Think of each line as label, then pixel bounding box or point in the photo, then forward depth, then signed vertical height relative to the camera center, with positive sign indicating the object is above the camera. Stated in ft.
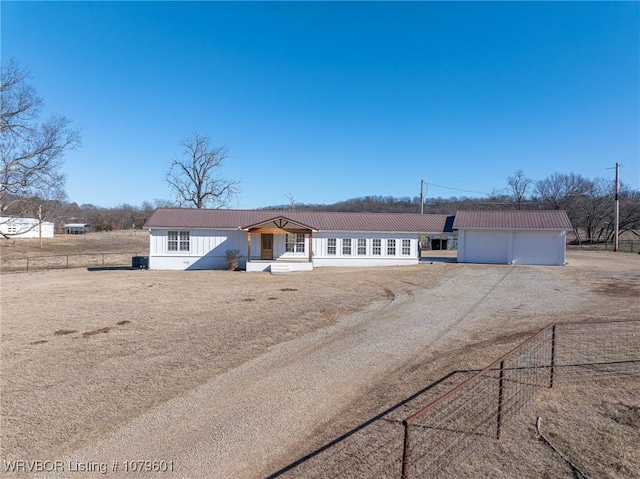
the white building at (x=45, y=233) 216.04 -1.14
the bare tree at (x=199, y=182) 155.74 +20.65
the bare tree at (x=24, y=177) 66.95 +9.62
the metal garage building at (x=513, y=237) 89.40 -0.31
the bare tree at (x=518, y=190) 205.12 +24.28
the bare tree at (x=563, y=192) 201.16 +26.08
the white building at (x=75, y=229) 291.58 +1.88
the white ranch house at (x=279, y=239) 81.30 -1.25
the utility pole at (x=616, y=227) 125.59 +3.18
